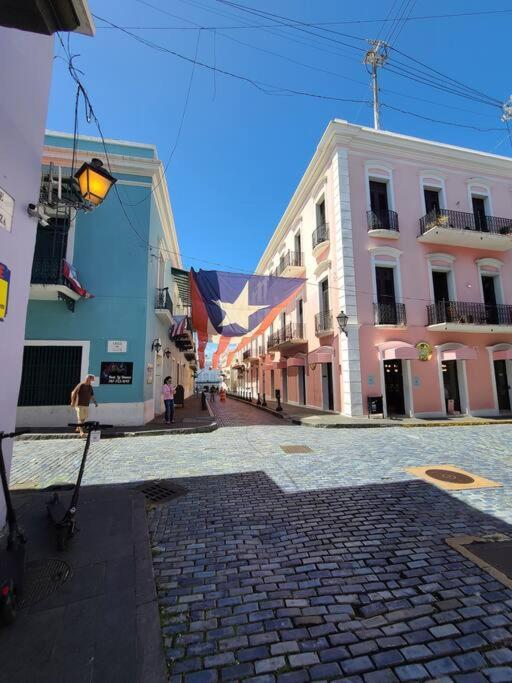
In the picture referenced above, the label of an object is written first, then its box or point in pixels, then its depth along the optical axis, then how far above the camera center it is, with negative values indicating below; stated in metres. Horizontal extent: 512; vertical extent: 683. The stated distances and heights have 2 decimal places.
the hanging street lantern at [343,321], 12.58 +2.34
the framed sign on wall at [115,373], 10.55 +0.29
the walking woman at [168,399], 11.14 -0.60
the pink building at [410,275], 13.05 +4.64
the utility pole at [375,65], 13.26 +13.83
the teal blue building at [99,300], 10.27 +2.76
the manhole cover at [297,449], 6.96 -1.51
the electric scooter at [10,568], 1.93 -1.24
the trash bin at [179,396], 16.47 -0.77
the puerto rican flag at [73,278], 9.82 +3.22
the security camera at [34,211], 3.41 +1.85
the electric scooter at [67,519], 2.81 -1.28
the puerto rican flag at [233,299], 9.52 +2.51
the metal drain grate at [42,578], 2.21 -1.47
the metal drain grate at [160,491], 4.30 -1.55
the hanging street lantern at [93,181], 5.17 +3.29
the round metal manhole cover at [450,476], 4.86 -1.52
